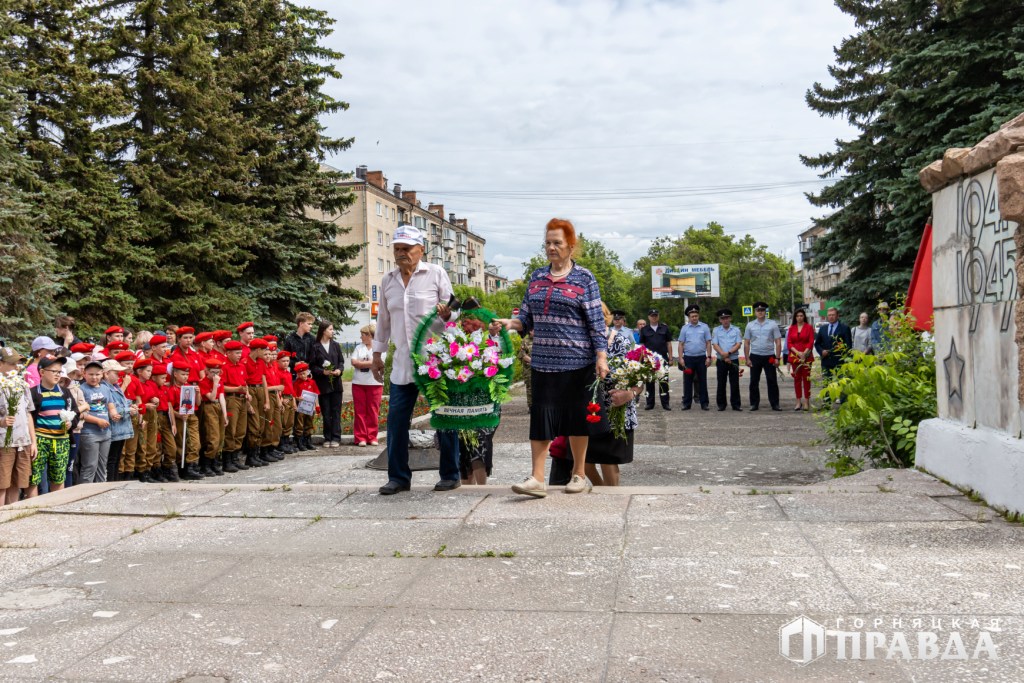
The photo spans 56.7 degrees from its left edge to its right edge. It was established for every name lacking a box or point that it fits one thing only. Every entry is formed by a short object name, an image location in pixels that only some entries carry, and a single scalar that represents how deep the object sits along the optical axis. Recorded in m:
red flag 9.14
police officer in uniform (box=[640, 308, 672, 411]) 19.50
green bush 8.06
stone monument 5.75
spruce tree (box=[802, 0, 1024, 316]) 17.52
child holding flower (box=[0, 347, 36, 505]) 8.28
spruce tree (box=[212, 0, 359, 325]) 29.33
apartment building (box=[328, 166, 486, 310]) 79.81
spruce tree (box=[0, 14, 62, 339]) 19.66
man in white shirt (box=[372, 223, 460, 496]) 7.05
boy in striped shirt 9.02
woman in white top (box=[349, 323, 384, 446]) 13.87
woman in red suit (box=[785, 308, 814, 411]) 17.97
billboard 85.31
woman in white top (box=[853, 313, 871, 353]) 18.02
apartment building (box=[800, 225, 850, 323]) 104.56
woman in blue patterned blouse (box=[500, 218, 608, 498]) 6.62
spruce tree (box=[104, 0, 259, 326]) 26.48
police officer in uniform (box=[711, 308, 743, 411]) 18.58
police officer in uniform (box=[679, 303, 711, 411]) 19.06
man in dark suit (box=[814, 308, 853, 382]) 17.77
